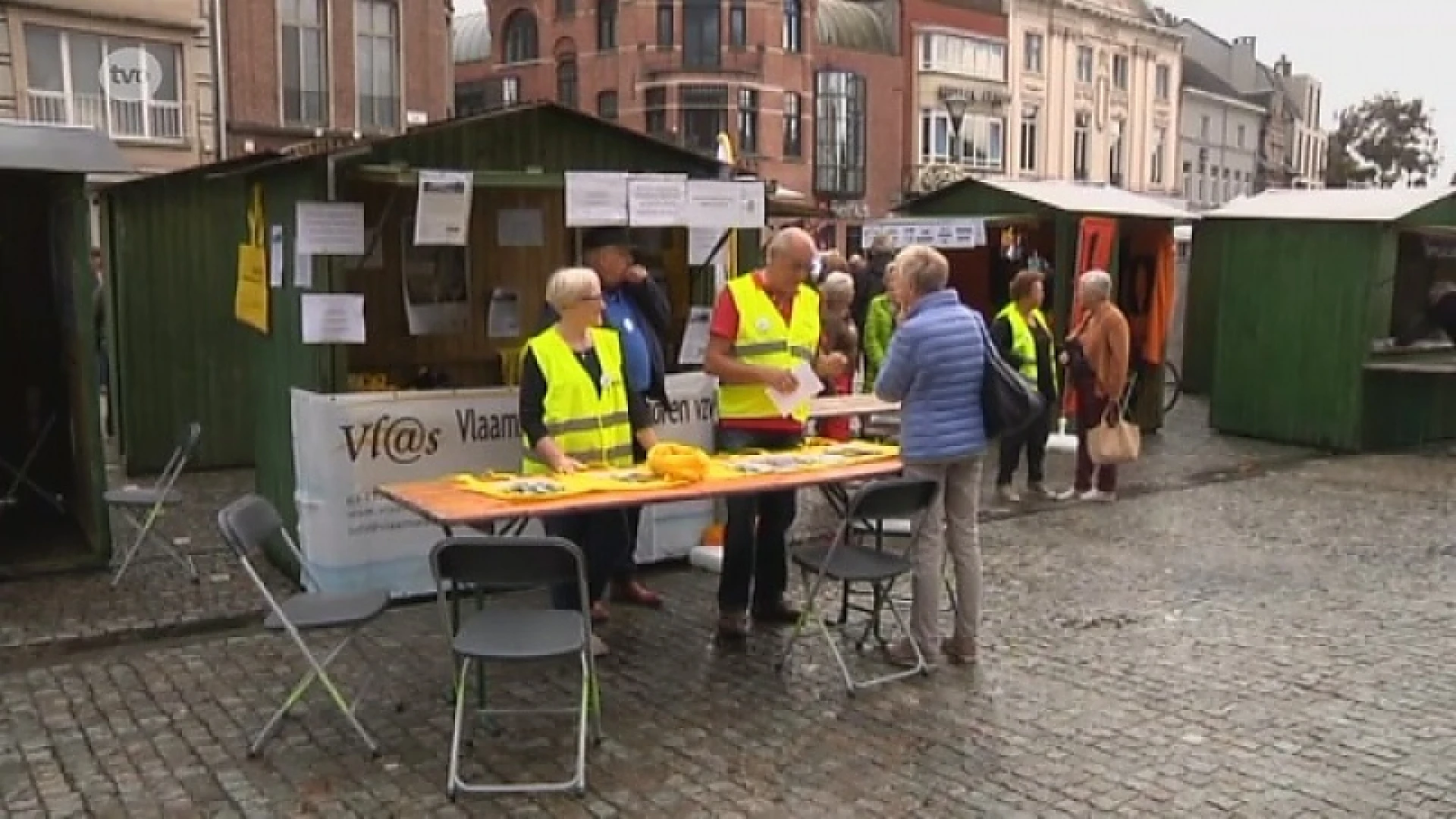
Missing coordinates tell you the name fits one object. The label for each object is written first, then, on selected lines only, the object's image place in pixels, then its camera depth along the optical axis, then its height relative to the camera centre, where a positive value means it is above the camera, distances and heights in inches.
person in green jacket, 409.1 -23.1
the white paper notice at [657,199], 258.4 +11.2
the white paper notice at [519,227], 303.3 +6.0
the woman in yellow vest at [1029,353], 346.6 -26.6
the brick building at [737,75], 1525.6 +224.2
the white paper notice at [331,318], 242.2 -12.6
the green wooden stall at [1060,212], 467.5 +17.0
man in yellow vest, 224.8 -21.5
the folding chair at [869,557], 196.2 -49.5
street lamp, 1178.6 +145.8
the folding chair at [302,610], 174.9 -50.0
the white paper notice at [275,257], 257.9 -1.2
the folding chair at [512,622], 160.1 -49.0
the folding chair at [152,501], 266.8 -53.1
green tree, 2142.0 +189.7
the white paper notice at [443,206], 237.0 +8.7
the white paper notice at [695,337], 290.8 -18.9
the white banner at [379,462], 243.9 -41.1
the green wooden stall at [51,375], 267.1 -29.0
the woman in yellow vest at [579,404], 206.1 -24.6
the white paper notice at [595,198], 250.7 +10.9
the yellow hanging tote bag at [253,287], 270.8 -7.9
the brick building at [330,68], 941.2 +141.2
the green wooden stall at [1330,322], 451.5 -22.8
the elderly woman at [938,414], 206.7 -25.6
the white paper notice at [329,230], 240.1 +4.1
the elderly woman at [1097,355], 344.8 -26.5
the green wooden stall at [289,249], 247.4 +2.2
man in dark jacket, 238.4 -13.0
